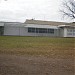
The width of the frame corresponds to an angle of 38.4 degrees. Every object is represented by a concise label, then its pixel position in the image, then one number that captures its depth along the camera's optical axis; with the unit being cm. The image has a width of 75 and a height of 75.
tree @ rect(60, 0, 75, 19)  1979
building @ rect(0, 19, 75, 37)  2641
